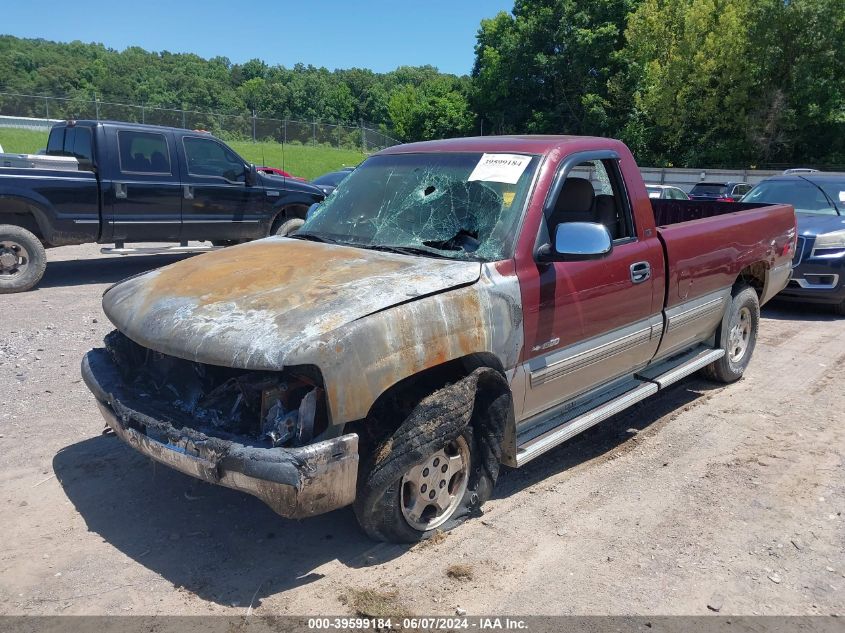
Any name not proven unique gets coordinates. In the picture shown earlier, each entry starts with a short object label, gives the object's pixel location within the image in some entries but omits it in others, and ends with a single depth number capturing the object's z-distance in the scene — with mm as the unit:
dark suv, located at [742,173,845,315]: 8641
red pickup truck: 3064
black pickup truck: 9039
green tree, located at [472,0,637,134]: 40000
